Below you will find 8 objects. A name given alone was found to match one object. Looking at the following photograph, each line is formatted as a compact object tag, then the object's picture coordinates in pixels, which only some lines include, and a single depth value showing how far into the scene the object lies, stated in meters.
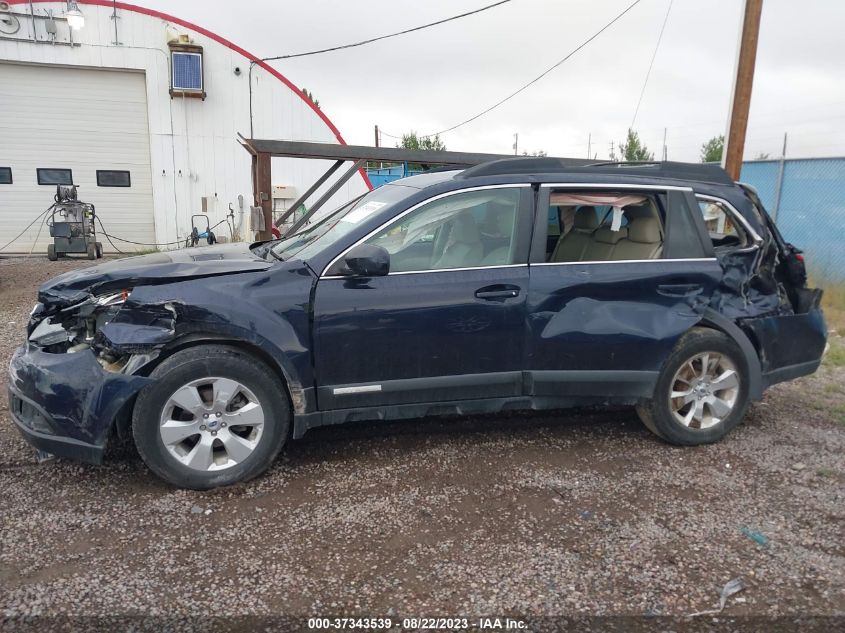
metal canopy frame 9.05
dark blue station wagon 3.52
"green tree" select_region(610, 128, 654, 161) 34.78
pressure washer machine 13.98
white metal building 15.07
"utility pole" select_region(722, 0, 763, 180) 8.16
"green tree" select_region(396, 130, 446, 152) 42.28
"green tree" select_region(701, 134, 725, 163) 39.75
